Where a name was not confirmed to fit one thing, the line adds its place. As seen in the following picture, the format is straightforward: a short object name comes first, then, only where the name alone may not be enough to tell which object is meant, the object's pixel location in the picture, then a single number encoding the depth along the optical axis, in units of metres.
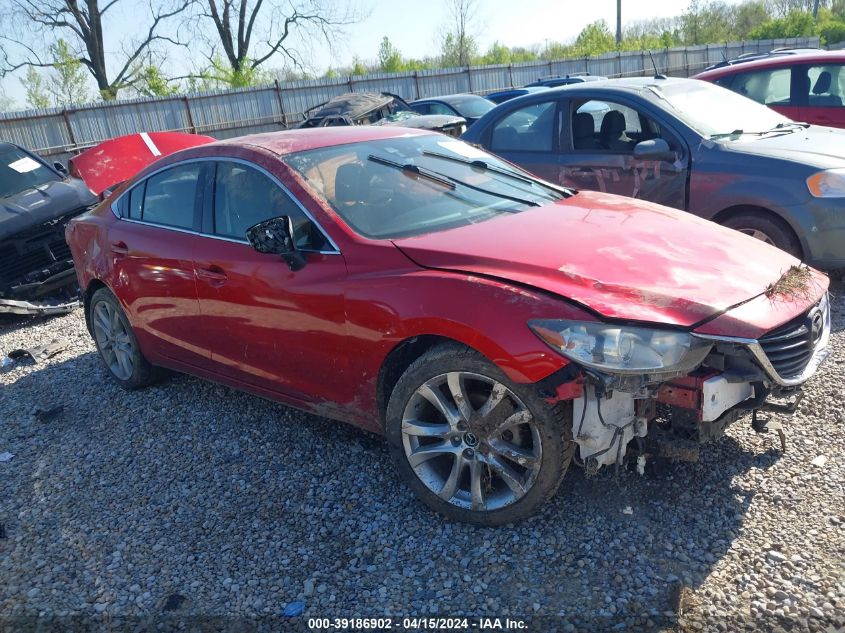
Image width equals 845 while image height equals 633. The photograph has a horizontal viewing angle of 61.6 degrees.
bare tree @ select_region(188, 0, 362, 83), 39.25
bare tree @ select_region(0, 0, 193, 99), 36.28
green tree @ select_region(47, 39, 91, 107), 35.78
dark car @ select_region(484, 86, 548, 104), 15.70
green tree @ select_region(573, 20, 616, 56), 45.34
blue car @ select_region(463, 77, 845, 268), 5.22
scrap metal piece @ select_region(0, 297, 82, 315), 6.99
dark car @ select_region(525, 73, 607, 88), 16.19
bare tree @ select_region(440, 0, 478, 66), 44.78
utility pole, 40.62
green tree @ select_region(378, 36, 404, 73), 40.00
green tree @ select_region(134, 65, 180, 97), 35.03
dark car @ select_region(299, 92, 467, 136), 11.70
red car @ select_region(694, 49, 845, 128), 7.85
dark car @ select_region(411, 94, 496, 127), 14.57
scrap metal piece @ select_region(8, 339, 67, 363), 6.19
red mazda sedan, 2.75
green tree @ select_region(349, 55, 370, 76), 39.78
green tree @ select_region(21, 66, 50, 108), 36.50
